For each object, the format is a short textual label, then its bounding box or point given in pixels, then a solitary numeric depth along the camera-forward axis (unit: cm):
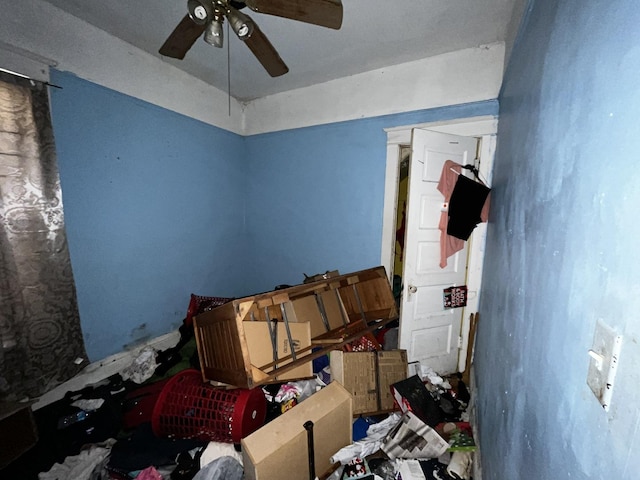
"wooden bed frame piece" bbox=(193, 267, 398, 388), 163
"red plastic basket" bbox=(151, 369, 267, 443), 166
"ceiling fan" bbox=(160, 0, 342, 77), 131
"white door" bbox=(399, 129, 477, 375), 223
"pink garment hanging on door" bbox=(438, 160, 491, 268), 229
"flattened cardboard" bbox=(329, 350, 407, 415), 206
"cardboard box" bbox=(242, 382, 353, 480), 135
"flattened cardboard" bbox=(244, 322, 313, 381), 176
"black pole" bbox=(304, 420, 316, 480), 150
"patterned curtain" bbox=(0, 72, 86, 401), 181
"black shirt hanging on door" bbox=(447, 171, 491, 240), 227
